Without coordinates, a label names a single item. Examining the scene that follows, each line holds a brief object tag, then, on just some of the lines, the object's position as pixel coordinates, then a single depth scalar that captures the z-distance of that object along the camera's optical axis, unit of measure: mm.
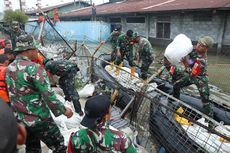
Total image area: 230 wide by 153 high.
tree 21688
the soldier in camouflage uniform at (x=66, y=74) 3980
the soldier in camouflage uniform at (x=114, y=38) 7547
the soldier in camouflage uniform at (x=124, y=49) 7125
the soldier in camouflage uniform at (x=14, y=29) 7804
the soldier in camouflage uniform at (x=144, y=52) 6777
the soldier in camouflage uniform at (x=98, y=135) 1932
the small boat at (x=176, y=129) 3432
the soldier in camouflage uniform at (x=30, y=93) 2473
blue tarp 18656
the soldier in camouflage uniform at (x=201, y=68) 4508
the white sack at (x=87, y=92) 5464
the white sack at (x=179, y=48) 4469
